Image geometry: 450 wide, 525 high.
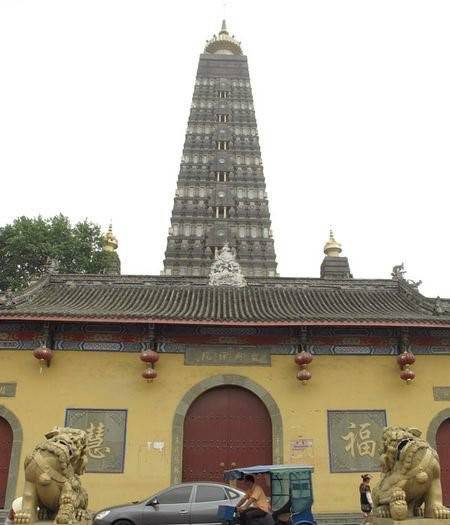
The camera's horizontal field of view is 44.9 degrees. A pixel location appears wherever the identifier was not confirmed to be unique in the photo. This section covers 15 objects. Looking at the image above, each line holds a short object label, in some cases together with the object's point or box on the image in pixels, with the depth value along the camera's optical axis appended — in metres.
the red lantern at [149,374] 13.73
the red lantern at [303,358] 13.75
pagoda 39.78
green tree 32.38
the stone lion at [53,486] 8.02
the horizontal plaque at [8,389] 13.92
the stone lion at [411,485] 7.88
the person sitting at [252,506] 6.93
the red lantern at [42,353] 13.66
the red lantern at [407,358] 13.85
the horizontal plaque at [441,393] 14.25
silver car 9.94
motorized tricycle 10.05
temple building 13.50
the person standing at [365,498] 11.80
